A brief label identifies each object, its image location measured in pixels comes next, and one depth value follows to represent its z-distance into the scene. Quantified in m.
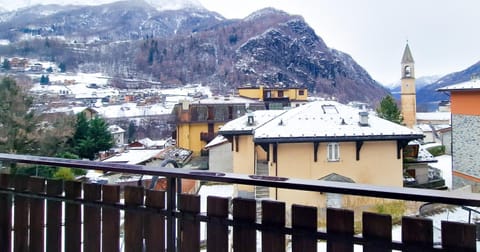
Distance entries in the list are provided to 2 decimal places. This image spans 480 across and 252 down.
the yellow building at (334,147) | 9.30
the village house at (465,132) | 12.04
